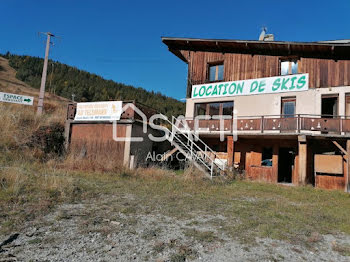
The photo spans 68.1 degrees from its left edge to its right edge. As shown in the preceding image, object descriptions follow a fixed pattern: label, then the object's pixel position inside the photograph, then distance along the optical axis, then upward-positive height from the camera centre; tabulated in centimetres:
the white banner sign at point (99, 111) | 1565 +224
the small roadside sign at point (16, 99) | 1914 +331
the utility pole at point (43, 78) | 1992 +544
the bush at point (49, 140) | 1518 +25
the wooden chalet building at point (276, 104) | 1391 +327
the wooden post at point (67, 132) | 1667 +84
